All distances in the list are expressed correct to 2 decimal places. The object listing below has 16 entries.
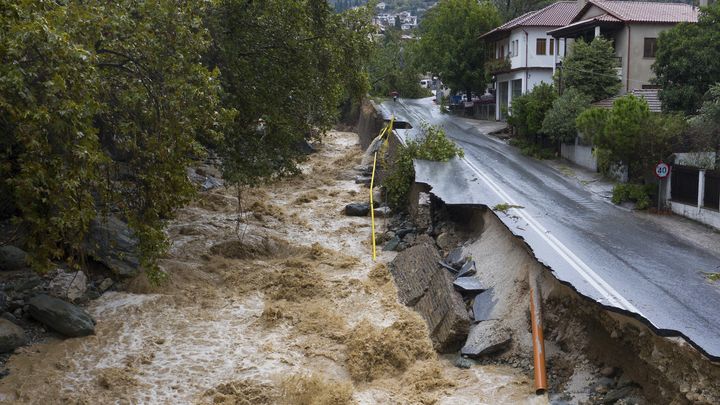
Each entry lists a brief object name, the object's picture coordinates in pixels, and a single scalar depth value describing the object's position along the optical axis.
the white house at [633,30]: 33.97
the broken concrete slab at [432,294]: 13.70
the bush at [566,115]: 31.22
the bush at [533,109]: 34.19
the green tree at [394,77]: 74.19
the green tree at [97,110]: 8.36
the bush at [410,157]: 25.80
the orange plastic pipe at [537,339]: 11.31
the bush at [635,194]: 21.30
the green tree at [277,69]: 19.42
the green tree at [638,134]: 21.52
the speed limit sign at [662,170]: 20.84
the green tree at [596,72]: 33.38
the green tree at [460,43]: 53.34
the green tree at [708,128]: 19.70
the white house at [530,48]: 45.59
